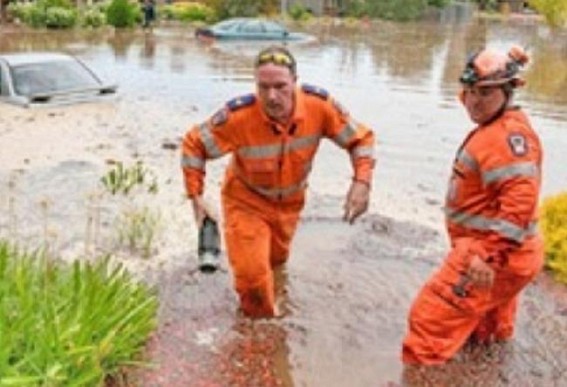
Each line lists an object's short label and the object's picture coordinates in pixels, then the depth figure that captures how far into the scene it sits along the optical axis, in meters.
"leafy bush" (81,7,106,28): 36.97
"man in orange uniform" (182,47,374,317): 5.35
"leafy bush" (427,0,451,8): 53.25
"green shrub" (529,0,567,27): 43.75
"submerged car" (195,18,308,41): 32.12
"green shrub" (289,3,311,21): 45.59
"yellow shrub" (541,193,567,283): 7.09
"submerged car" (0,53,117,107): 13.80
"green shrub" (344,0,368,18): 49.94
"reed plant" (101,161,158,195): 8.08
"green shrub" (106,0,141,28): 36.44
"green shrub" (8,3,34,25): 37.25
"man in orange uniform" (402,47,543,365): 4.57
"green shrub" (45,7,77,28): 36.28
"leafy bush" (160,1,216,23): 43.22
